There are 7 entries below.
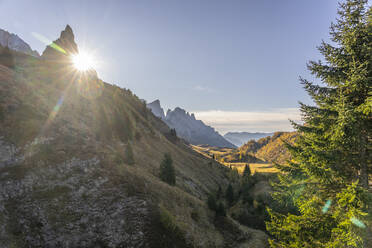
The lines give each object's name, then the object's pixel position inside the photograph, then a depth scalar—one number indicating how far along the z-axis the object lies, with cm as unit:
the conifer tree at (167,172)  2287
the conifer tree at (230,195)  3671
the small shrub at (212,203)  2114
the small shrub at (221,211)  2056
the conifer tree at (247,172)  6938
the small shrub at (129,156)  2139
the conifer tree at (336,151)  739
